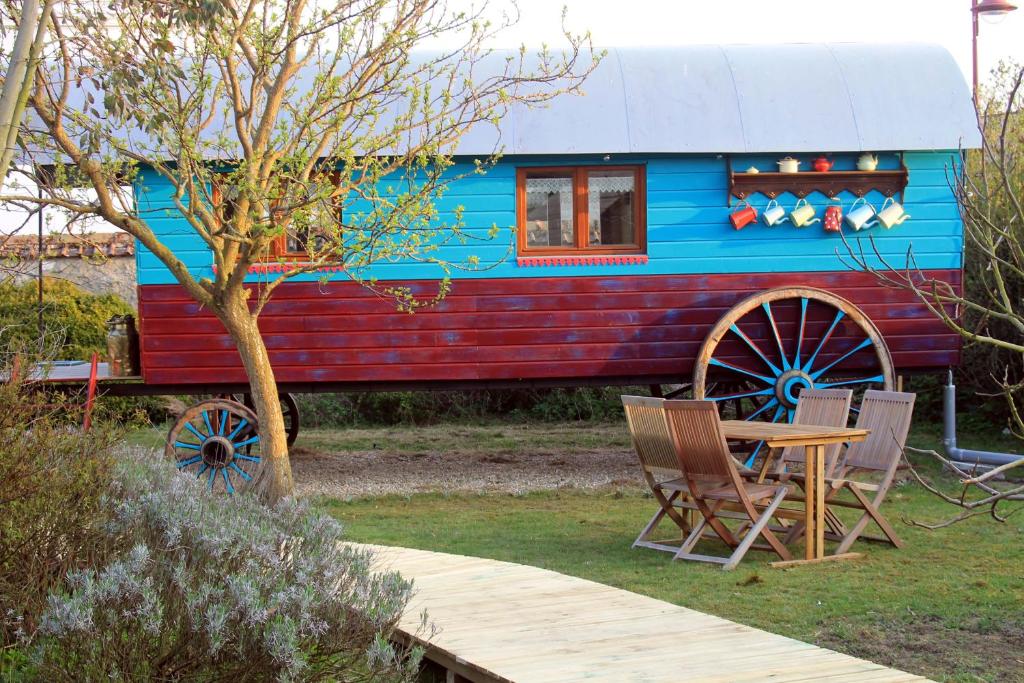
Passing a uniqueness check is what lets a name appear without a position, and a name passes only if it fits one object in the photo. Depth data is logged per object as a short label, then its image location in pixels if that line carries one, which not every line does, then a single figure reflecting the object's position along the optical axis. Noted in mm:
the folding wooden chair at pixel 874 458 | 6902
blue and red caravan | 10047
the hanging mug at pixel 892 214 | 10219
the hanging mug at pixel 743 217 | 10156
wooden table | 6582
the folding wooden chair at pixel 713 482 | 6480
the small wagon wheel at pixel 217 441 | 9842
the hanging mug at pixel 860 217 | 10148
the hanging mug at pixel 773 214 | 10148
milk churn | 10195
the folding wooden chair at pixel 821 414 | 7637
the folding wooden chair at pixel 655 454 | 6855
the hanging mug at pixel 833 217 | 10141
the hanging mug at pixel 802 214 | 10156
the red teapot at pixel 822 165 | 10203
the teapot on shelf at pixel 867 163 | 10242
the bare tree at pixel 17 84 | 3482
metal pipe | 10164
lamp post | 13336
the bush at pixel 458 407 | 15344
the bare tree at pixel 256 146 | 7133
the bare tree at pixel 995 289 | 10109
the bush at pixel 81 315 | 13227
